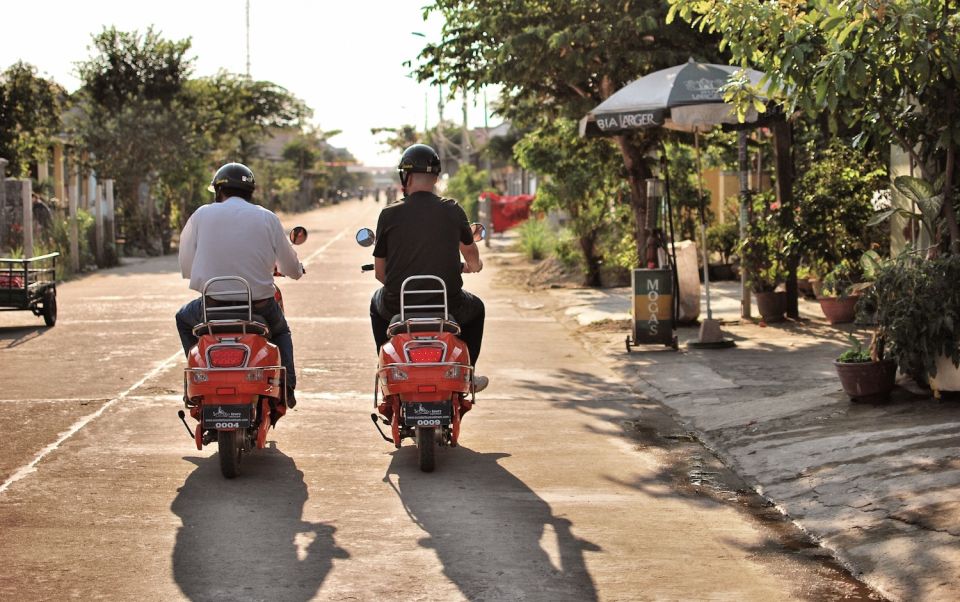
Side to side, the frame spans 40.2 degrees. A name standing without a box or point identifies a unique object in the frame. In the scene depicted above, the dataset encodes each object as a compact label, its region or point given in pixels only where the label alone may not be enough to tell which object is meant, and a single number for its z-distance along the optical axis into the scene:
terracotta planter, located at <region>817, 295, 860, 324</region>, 14.62
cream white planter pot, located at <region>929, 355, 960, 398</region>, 8.79
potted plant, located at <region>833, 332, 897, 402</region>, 9.10
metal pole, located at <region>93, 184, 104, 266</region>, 28.94
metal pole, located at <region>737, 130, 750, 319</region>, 14.68
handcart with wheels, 15.17
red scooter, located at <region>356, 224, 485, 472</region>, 7.35
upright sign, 13.44
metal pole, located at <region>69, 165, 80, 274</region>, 26.31
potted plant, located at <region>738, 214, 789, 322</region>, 14.77
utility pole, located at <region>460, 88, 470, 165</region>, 64.64
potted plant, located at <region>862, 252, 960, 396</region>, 8.56
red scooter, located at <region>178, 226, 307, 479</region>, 7.21
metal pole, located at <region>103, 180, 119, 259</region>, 30.27
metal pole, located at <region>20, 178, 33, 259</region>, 22.27
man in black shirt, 7.77
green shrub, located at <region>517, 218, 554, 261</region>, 31.14
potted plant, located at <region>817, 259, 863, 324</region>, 13.81
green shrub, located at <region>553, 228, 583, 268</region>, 24.59
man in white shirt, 7.70
